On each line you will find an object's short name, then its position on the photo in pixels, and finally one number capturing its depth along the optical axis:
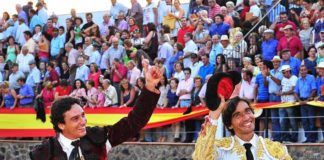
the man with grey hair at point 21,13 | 21.41
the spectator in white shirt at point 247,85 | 13.57
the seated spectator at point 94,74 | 16.89
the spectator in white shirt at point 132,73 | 16.02
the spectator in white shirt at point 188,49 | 15.83
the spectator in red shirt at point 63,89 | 17.25
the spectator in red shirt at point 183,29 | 16.95
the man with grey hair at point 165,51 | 16.61
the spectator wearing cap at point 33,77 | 18.66
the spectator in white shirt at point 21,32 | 20.60
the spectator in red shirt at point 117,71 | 16.55
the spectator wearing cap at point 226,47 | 15.37
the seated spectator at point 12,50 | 20.08
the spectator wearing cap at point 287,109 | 13.03
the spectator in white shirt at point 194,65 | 15.16
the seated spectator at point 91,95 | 16.56
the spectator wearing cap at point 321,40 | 13.36
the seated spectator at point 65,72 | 18.44
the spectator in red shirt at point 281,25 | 14.69
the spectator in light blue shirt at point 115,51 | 17.34
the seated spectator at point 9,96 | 18.25
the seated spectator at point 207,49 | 15.63
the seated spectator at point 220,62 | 14.62
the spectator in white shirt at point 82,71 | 17.64
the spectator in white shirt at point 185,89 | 14.76
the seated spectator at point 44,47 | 19.69
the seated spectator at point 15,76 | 18.58
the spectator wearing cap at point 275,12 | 16.11
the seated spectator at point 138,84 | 15.19
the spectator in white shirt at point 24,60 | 19.25
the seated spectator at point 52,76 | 18.36
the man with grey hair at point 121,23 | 18.74
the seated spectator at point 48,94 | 17.55
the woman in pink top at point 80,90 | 16.70
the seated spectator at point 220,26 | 15.95
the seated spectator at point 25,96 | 18.16
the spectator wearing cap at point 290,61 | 13.40
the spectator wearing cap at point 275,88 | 13.28
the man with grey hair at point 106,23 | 19.06
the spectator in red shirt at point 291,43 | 14.00
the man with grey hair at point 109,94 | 16.16
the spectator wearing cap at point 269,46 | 14.40
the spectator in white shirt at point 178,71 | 15.29
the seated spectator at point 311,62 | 13.23
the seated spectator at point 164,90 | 15.32
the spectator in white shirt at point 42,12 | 21.25
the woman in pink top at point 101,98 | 16.53
